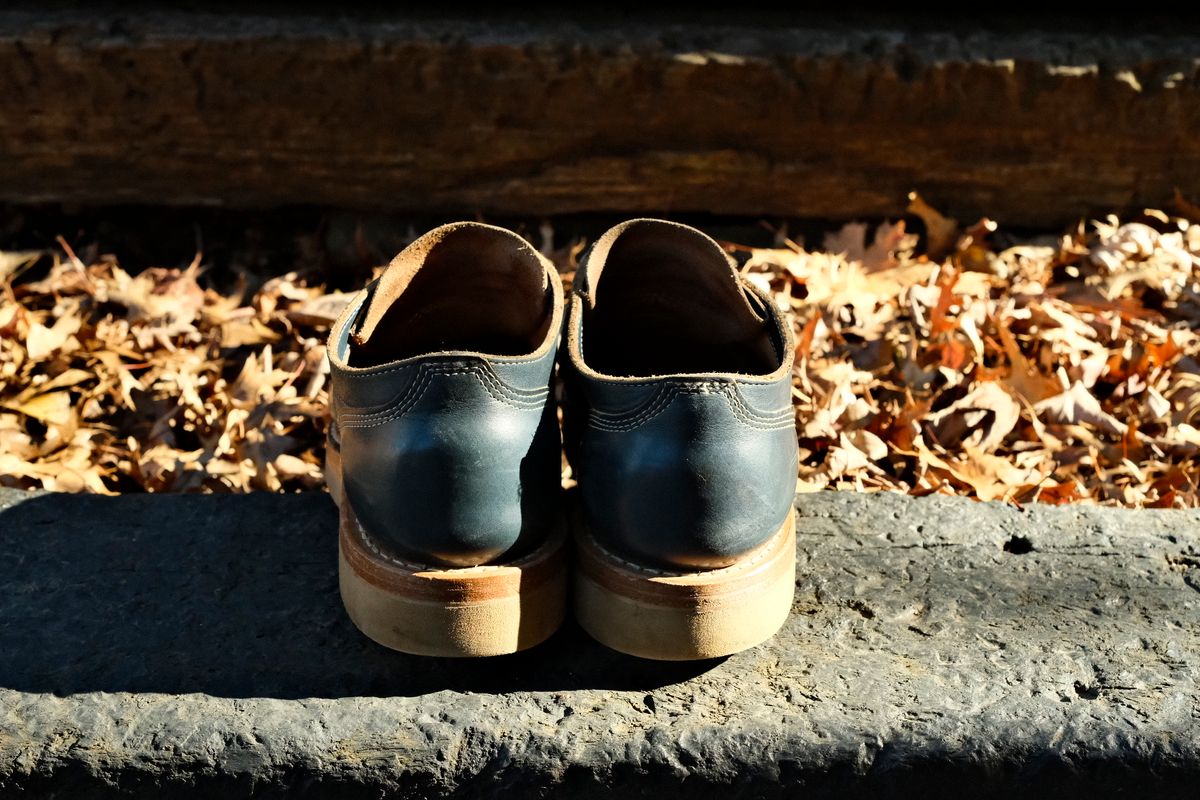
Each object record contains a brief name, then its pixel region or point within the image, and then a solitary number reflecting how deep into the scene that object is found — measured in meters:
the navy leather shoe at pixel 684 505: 0.76
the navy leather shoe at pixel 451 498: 0.76
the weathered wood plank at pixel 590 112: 1.07
